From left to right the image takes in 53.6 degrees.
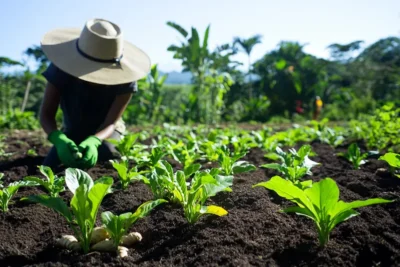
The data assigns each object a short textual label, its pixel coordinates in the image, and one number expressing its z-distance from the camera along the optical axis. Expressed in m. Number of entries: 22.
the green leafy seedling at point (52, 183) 2.30
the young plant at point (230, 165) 2.51
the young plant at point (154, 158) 2.69
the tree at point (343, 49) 19.97
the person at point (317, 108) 12.14
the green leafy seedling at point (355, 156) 3.19
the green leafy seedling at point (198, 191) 1.97
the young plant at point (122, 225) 1.71
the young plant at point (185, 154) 3.06
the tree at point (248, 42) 13.98
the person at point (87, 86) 3.15
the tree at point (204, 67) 8.91
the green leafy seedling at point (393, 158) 2.37
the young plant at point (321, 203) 1.64
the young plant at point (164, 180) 2.21
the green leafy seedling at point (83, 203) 1.67
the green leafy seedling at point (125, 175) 2.39
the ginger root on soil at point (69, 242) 1.80
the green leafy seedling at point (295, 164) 2.53
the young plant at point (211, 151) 3.28
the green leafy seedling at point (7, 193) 2.13
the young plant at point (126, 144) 3.28
